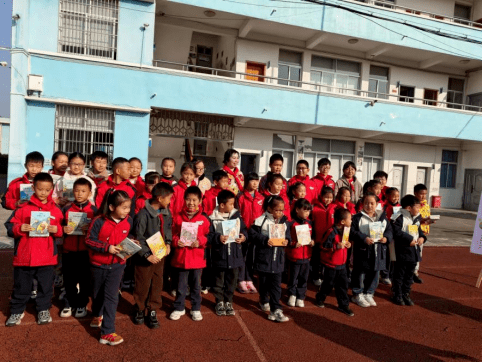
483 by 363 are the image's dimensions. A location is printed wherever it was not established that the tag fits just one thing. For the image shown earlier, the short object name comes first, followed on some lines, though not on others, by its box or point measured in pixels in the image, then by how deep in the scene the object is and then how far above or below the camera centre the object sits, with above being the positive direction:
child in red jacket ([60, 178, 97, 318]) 3.41 -1.00
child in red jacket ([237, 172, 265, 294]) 4.48 -0.58
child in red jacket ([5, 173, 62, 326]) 3.18 -0.92
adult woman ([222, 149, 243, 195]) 5.14 -0.09
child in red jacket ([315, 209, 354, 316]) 3.97 -1.03
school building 9.46 +2.58
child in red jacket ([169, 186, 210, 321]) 3.50 -0.94
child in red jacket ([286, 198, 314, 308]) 4.01 -1.04
